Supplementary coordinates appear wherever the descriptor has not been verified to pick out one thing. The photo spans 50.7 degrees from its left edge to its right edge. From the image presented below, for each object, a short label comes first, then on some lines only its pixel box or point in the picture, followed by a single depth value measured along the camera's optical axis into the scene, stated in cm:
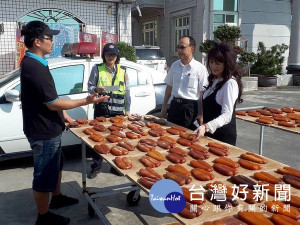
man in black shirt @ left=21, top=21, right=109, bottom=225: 285
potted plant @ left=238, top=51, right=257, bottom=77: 1355
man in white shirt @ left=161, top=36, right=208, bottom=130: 421
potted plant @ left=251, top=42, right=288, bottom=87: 1543
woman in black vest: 306
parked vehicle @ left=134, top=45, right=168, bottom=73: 1410
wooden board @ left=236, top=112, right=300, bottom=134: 365
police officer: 448
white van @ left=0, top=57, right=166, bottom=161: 482
